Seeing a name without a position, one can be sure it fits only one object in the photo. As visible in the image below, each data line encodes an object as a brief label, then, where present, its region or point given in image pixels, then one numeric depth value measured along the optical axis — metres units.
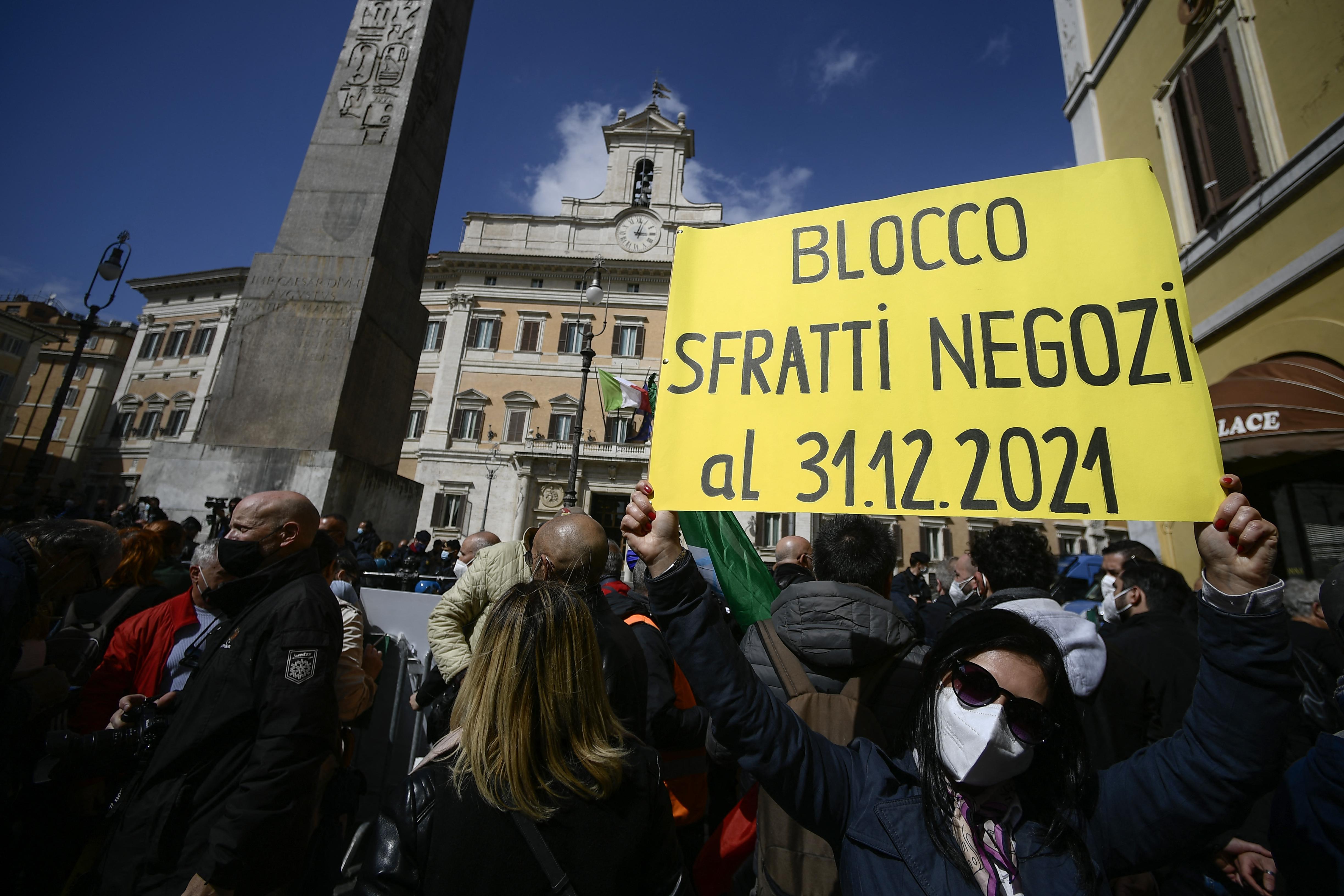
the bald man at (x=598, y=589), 2.15
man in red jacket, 2.38
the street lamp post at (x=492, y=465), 27.38
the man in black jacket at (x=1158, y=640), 2.43
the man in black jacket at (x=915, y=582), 7.49
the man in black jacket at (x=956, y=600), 3.88
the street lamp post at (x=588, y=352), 11.64
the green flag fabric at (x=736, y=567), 4.04
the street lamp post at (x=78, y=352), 9.68
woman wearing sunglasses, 1.20
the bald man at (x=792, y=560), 3.57
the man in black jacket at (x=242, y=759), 1.73
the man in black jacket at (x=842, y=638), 1.91
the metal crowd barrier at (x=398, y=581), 6.41
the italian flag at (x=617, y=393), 15.54
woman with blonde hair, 1.30
